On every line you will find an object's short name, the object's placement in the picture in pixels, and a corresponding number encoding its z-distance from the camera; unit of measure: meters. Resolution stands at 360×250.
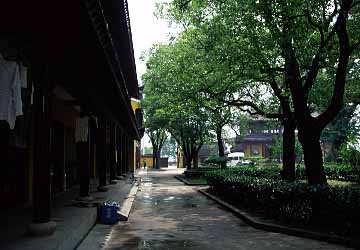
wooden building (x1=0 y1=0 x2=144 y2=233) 6.30
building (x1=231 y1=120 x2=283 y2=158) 67.88
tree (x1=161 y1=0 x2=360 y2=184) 10.59
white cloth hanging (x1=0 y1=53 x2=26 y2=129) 6.24
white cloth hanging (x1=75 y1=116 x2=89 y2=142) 13.85
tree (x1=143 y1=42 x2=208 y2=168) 18.53
